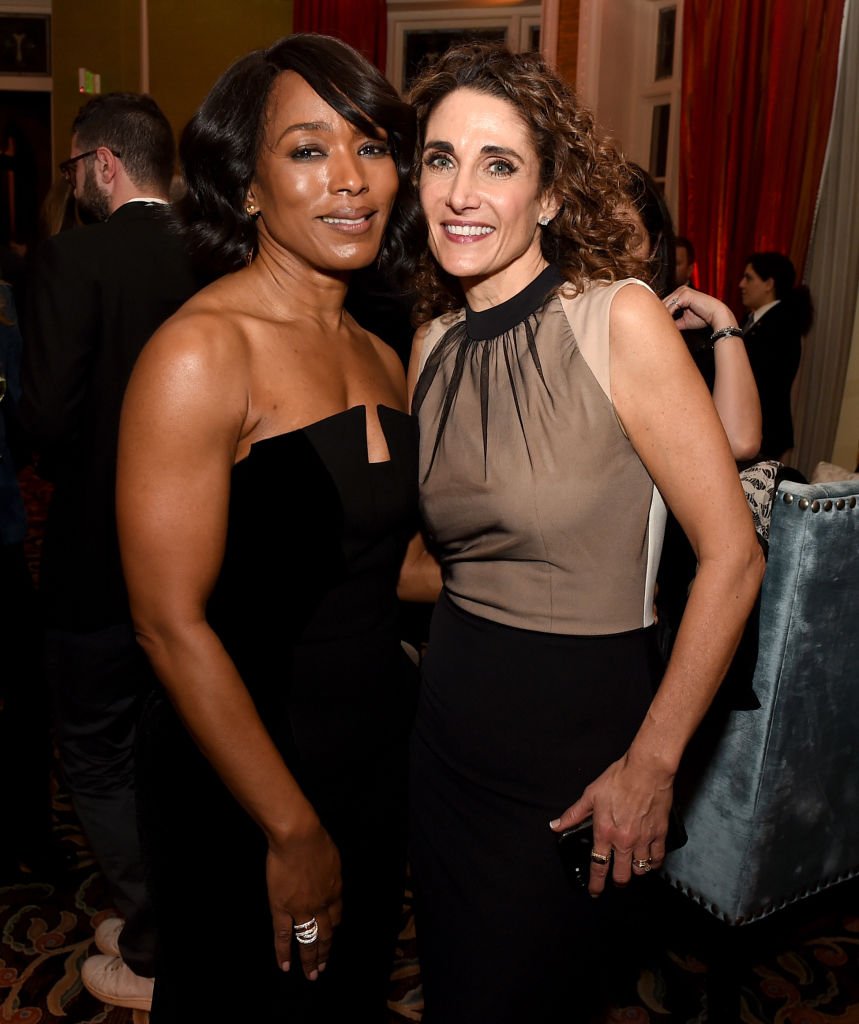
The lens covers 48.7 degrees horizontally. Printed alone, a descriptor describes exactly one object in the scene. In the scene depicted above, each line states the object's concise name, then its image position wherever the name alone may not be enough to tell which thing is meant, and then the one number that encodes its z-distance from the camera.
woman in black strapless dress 1.21
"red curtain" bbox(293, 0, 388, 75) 7.46
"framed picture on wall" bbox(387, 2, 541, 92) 7.48
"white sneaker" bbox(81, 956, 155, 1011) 2.13
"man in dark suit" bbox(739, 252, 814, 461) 5.08
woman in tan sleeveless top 1.27
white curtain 5.22
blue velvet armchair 1.78
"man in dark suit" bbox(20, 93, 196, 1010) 1.98
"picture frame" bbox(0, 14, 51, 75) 8.92
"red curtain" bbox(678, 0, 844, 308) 5.27
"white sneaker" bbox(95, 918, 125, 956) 2.25
